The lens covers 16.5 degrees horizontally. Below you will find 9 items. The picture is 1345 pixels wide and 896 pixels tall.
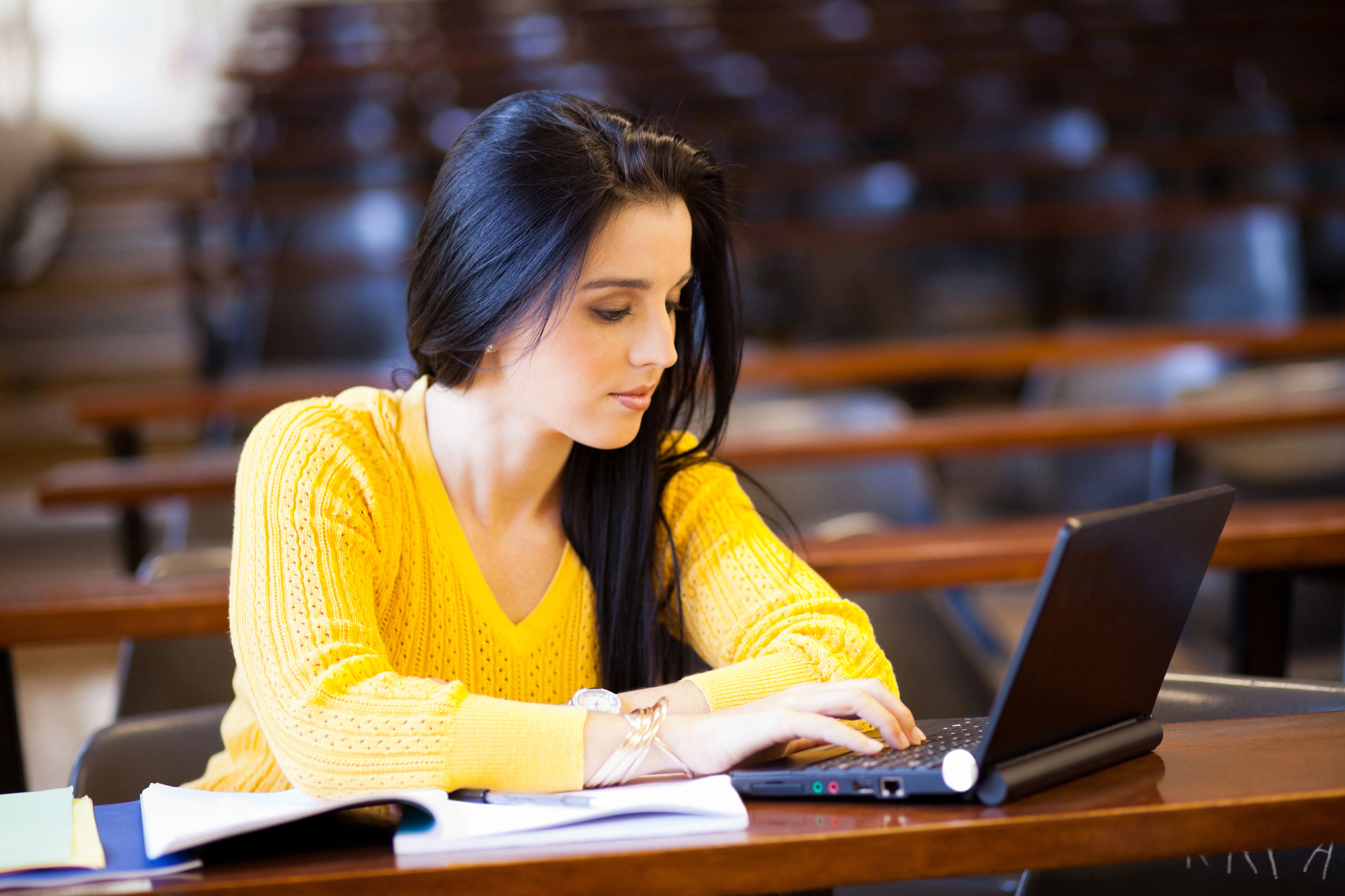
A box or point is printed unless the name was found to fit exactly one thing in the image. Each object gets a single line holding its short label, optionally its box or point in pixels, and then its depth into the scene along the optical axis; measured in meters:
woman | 3.16
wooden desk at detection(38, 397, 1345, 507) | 4.35
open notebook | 3.04
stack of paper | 3.03
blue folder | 3.02
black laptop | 3.03
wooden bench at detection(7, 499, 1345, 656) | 3.59
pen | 3.11
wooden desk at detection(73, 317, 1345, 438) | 5.60
